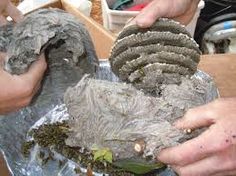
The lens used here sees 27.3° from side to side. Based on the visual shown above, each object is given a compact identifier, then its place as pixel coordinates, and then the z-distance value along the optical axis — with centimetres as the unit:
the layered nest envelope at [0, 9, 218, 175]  66
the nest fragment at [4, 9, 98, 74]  70
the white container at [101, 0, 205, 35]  118
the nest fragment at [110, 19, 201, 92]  70
